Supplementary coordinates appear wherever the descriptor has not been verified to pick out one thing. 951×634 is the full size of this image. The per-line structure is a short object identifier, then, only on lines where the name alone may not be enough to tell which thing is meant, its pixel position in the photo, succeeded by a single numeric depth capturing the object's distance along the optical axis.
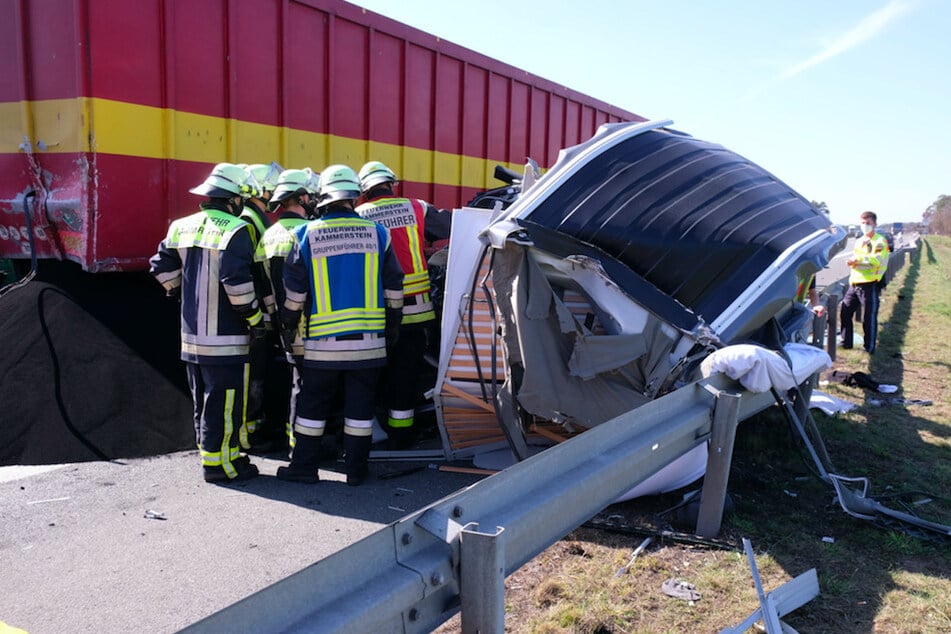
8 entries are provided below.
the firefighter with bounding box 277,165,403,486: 3.74
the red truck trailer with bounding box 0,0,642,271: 4.28
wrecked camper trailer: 3.23
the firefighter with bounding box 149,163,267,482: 3.74
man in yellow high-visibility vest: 7.66
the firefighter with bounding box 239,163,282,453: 4.23
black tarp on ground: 3.87
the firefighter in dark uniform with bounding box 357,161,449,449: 4.30
